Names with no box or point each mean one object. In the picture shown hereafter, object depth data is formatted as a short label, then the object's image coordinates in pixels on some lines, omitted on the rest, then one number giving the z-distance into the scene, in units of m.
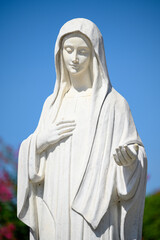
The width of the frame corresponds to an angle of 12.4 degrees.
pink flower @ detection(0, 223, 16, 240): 28.15
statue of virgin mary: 10.75
